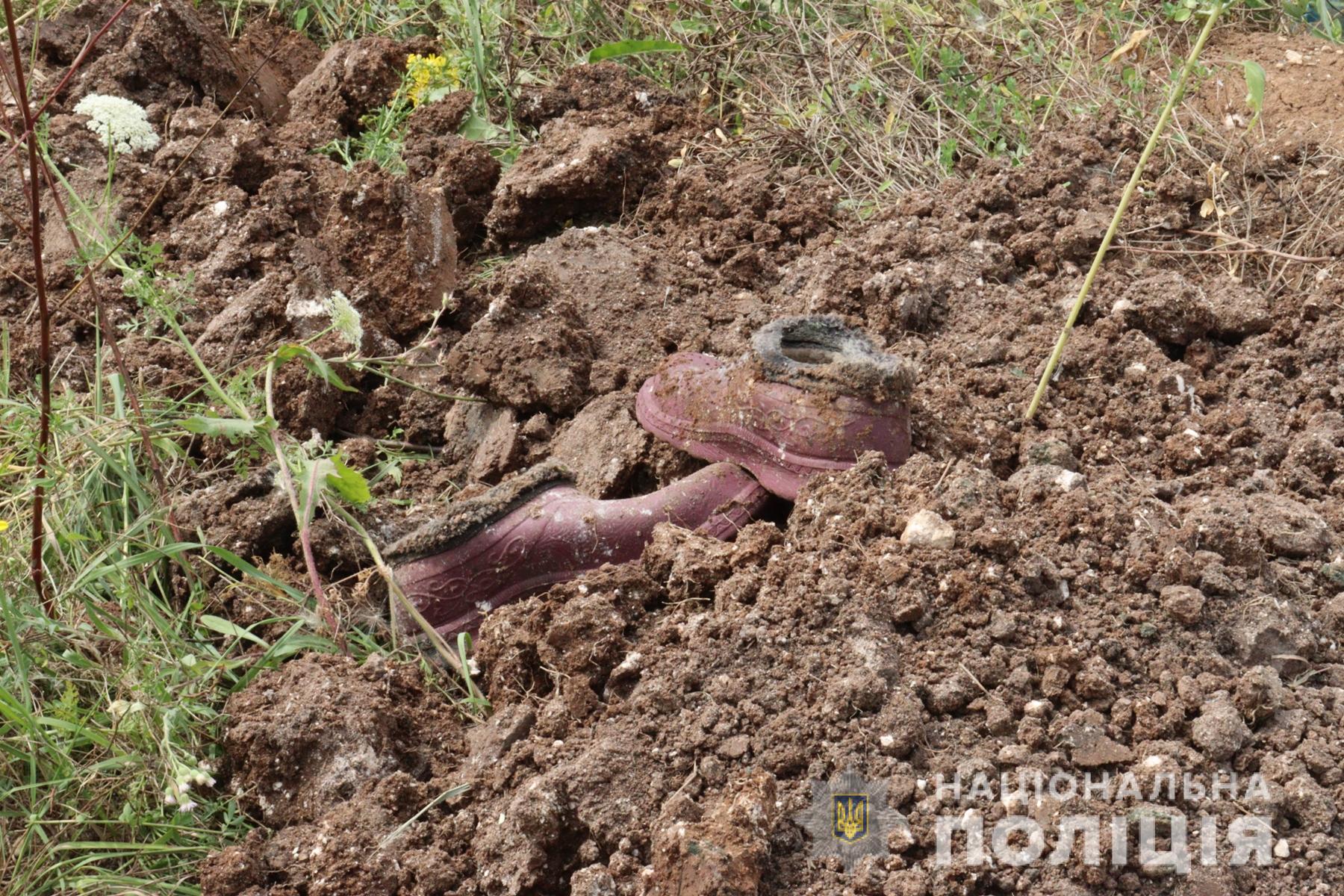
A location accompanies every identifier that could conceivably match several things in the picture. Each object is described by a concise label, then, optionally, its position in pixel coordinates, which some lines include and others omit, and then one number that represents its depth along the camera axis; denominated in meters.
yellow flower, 4.14
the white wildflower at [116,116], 2.72
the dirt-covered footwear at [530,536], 2.38
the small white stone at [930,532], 2.11
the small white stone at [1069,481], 2.33
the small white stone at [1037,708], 1.88
